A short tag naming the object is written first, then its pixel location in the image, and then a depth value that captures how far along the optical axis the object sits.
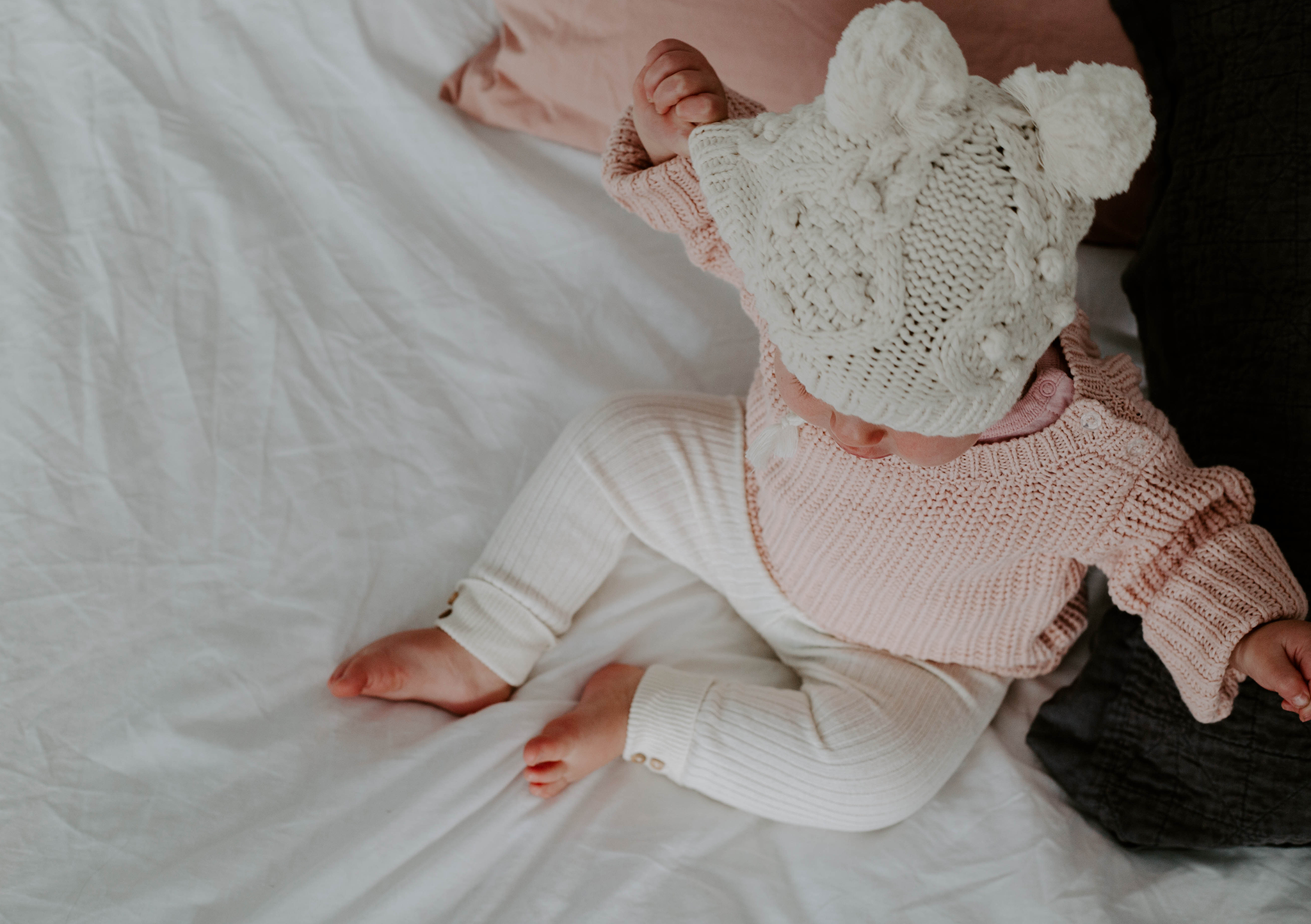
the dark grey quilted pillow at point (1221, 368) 0.77
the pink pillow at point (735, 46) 0.91
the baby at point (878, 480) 0.51
